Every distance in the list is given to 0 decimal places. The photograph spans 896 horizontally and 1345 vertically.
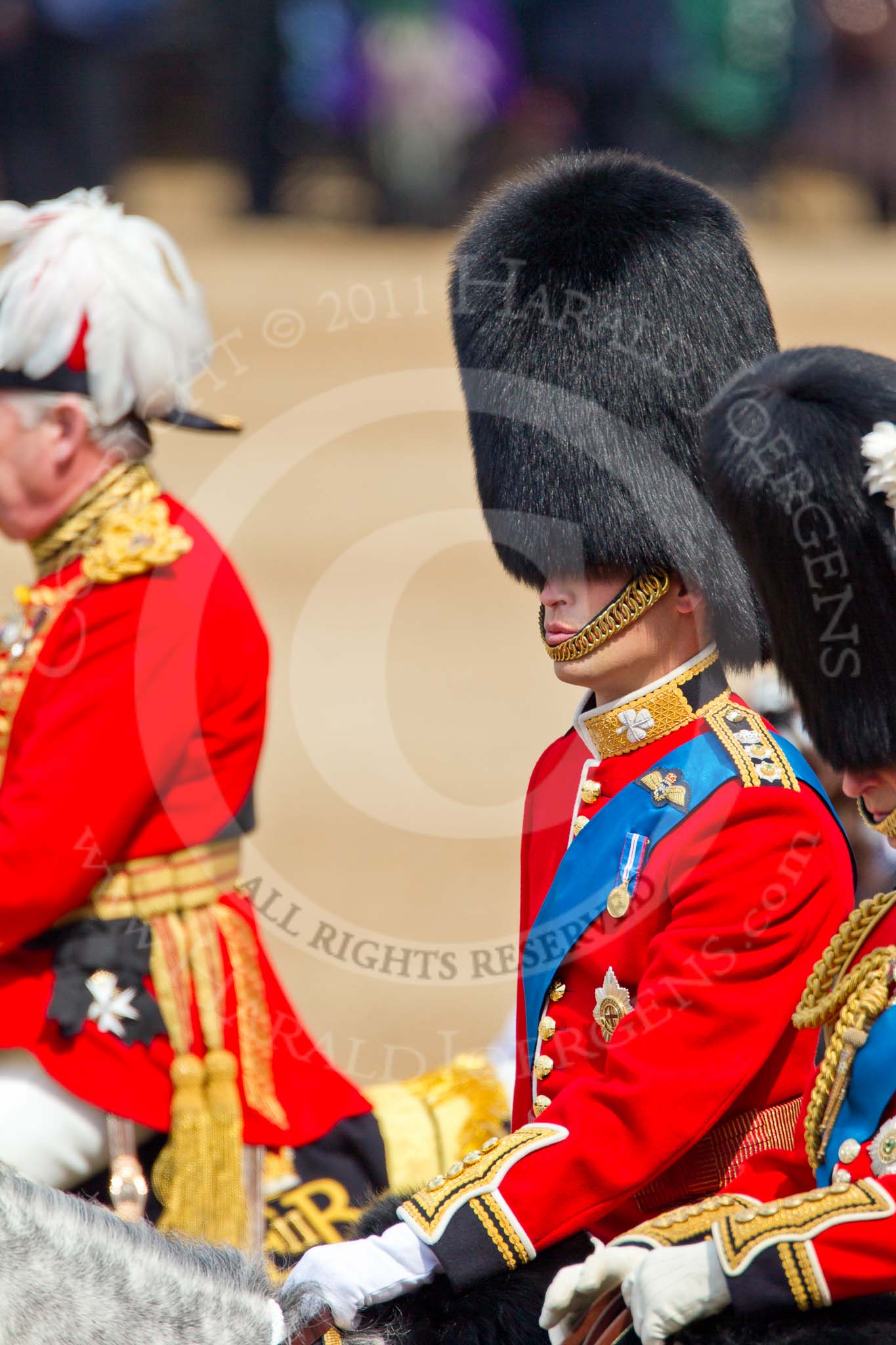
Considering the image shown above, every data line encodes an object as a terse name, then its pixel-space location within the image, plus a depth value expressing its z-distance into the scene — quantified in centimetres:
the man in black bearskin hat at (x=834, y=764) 2218
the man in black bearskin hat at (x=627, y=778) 2239
